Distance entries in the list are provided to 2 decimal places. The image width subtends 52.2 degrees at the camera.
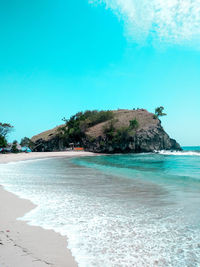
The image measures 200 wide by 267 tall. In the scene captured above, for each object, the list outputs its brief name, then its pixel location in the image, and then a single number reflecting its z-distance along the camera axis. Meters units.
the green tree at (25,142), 63.31
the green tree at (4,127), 46.31
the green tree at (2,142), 41.88
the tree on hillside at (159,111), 60.62
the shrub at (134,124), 53.16
